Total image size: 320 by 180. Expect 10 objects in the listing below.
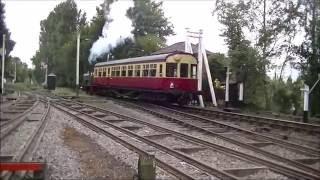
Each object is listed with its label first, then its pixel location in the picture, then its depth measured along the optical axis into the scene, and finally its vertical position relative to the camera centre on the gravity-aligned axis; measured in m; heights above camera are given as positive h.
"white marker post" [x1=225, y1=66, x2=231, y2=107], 18.03 -0.60
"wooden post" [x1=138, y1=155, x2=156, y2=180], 5.47 -1.35
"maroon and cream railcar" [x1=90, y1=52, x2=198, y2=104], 17.33 +0.31
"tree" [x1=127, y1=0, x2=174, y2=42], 30.54 +6.80
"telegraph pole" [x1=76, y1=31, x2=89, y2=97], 24.11 +0.26
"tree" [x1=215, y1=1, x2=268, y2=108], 20.17 +0.86
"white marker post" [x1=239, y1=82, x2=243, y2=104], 19.14 -0.38
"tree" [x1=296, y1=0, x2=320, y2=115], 16.54 +1.68
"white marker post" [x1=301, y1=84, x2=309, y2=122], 13.33 -0.71
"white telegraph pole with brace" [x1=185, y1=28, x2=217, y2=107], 19.56 +1.80
